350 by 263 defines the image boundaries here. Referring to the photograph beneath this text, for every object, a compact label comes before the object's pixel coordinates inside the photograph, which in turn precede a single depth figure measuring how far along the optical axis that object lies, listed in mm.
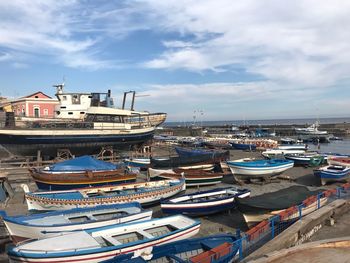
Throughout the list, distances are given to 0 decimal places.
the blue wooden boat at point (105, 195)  12843
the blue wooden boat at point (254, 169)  19906
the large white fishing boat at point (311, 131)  76331
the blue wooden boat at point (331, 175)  19625
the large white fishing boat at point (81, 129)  25859
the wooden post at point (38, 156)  25762
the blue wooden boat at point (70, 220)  9156
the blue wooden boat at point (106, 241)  7430
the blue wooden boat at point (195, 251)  7123
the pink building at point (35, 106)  39969
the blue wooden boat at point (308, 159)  26547
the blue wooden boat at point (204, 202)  12742
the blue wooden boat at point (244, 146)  42550
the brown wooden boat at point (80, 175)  17266
